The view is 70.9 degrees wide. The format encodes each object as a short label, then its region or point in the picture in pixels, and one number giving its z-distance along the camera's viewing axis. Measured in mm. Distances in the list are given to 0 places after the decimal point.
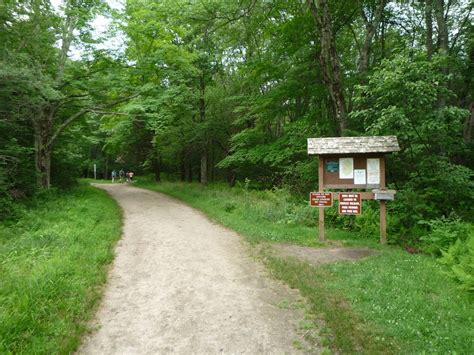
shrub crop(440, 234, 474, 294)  5117
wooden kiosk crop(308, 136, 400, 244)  8393
